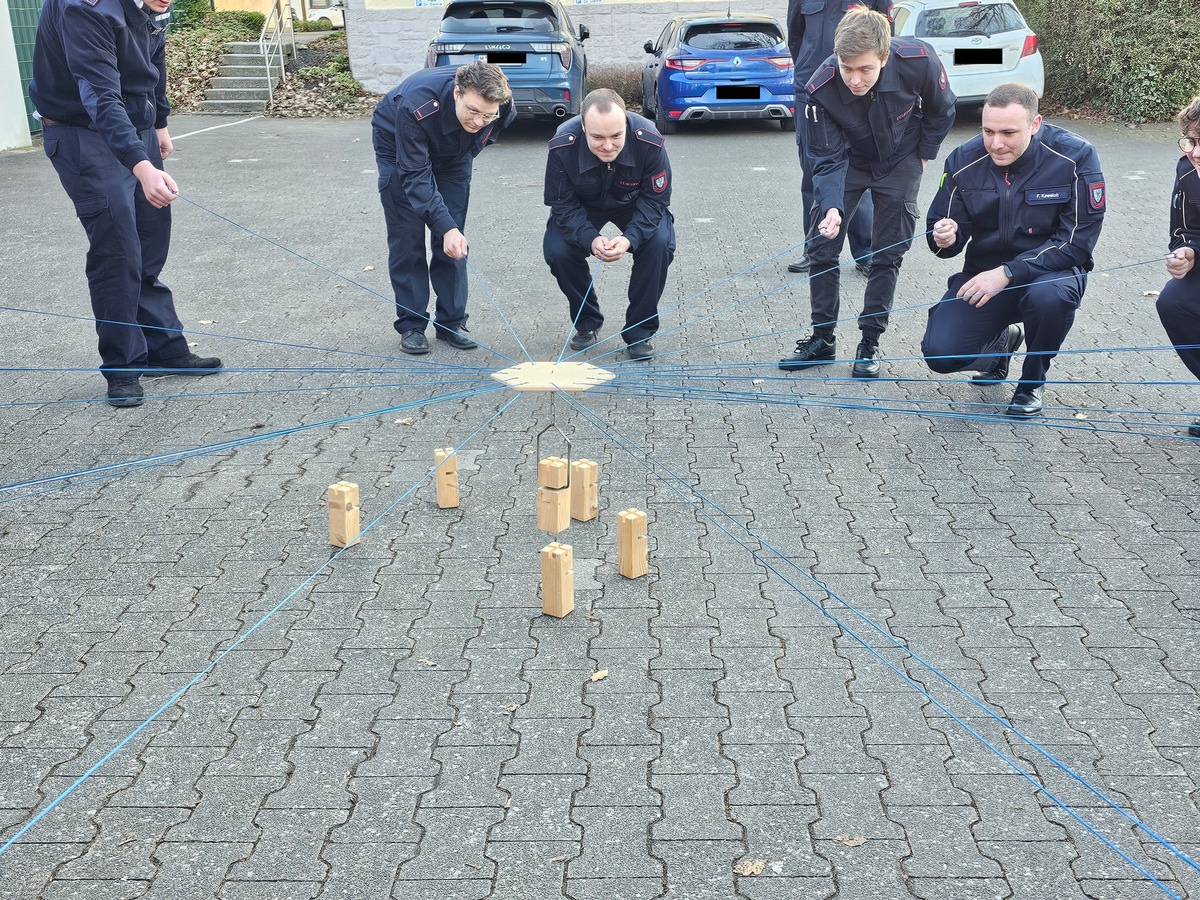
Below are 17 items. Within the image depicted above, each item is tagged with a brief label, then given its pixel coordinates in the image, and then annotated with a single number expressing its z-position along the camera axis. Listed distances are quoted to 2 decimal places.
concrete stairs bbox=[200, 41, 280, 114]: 17.58
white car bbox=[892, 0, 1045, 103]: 13.20
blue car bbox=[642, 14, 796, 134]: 13.96
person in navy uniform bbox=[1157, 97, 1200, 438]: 5.08
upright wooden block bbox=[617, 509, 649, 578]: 3.98
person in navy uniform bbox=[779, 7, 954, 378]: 5.79
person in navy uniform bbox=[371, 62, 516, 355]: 5.86
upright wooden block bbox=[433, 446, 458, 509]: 4.61
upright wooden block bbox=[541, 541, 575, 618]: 3.74
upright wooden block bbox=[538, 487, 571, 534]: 4.29
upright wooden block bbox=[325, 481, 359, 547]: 4.23
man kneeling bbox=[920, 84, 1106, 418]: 5.32
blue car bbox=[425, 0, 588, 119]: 13.45
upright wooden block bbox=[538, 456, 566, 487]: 4.22
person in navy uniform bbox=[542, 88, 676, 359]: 5.88
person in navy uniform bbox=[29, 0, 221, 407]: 5.25
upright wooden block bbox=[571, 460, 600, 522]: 4.49
